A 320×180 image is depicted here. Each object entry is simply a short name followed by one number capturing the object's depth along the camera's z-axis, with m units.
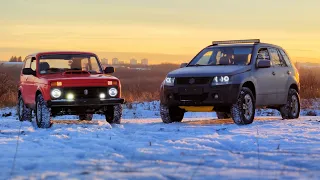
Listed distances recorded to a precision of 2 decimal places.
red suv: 13.72
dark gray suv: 13.55
